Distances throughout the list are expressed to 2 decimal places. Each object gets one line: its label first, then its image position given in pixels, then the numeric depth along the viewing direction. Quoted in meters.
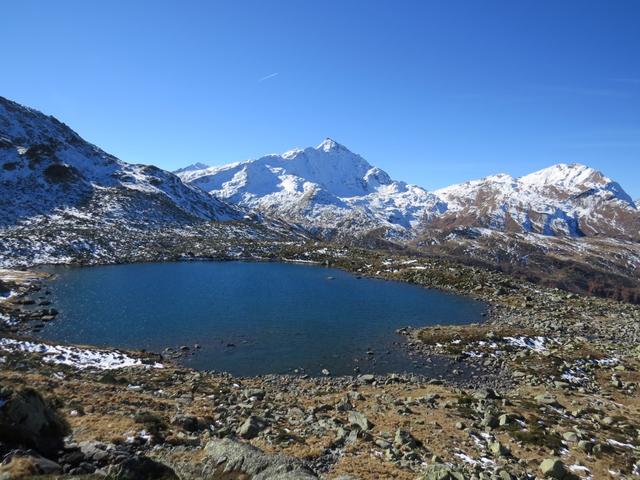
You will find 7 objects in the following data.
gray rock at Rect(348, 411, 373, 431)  25.44
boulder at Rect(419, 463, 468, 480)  17.59
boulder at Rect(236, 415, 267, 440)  22.72
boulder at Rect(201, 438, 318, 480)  15.29
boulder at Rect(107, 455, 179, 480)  13.22
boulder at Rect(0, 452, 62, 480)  12.32
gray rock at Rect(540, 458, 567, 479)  20.56
